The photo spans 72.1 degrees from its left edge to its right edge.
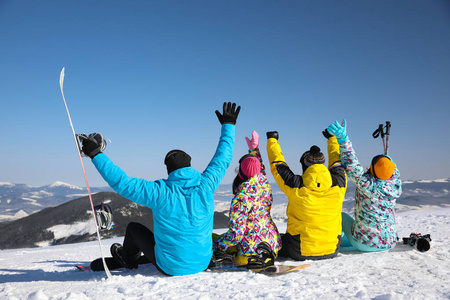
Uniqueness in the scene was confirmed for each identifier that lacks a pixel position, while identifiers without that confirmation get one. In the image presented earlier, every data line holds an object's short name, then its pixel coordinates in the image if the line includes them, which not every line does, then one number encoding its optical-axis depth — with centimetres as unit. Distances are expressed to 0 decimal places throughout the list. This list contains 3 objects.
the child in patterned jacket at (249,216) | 395
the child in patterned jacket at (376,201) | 436
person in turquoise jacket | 301
